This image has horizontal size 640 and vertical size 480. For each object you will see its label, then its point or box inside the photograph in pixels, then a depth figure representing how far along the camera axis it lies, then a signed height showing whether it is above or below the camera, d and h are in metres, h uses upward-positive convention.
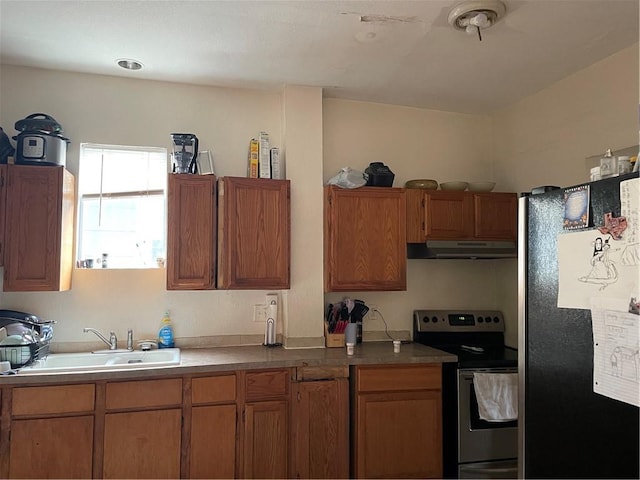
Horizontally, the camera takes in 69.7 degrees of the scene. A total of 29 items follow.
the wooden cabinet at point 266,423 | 2.59 -0.88
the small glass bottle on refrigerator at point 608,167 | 1.32 +0.30
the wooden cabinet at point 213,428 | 2.50 -0.88
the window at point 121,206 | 3.01 +0.41
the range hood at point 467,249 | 3.16 +0.14
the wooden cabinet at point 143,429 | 2.39 -0.85
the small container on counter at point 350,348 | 2.91 -0.51
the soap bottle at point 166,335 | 2.95 -0.44
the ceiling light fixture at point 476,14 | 2.09 +1.20
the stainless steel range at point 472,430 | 2.81 -0.99
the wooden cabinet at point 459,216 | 3.21 +0.38
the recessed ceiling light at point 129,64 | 2.75 +1.24
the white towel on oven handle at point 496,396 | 2.79 -0.78
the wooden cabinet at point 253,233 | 2.87 +0.22
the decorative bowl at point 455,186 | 3.30 +0.60
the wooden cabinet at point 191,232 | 2.82 +0.22
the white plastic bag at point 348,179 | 3.10 +0.60
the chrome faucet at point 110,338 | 2.87 -0.45
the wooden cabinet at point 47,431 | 2.27 -0.83
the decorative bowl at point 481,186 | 3.33 +0.60
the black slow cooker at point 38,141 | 2.62 +0.72
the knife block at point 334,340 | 3.12 -0.49
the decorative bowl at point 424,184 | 3.30 +0.61
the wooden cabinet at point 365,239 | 3.06 +0.20
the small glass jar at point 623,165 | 1.30 +0.30
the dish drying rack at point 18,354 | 2.38 -0.46
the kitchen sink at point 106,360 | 2.44 -0.54
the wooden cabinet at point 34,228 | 2.56 +0.21
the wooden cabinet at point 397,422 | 2.74 -0.92
